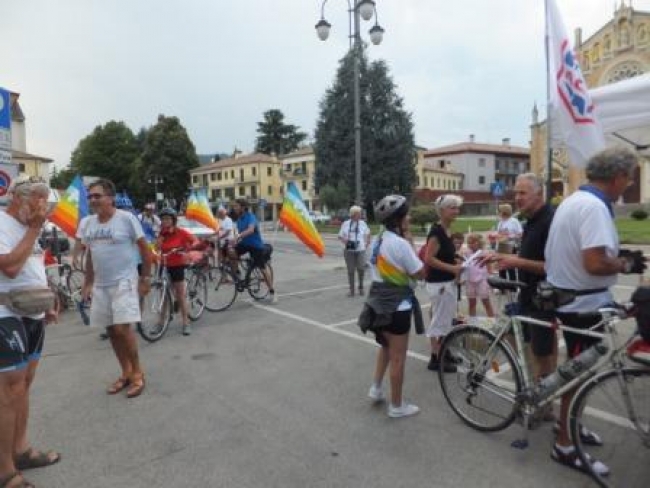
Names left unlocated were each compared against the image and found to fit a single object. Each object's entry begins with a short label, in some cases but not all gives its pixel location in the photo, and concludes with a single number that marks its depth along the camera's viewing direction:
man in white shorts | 4.77
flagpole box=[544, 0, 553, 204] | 5.55
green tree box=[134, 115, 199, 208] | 60.25
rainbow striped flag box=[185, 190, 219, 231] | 15.30
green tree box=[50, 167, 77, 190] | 69.44
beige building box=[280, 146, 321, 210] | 75.06
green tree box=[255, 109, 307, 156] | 89.62
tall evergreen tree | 43.31
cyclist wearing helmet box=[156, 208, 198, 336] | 7.05
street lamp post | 13.52
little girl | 6.83
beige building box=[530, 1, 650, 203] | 50.25
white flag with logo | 4.99
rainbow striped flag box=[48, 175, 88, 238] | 10.24
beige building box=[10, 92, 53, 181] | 54.05
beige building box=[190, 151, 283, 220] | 79.44
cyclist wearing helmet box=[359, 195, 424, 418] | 3.92
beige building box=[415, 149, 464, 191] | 77.88
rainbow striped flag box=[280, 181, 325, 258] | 10.59
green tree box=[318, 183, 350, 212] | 42.44
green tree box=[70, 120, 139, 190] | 61.31
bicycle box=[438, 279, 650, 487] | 2.89
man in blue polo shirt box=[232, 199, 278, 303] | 9.19
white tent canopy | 5.10
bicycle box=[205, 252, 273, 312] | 8.98
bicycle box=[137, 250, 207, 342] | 6.89
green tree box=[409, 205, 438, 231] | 29.17
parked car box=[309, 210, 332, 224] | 54.81
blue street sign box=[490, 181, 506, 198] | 25.09
